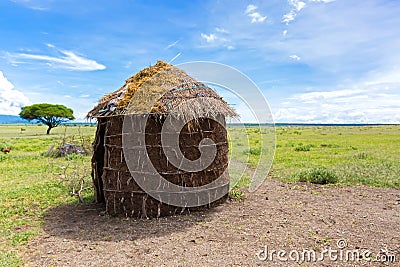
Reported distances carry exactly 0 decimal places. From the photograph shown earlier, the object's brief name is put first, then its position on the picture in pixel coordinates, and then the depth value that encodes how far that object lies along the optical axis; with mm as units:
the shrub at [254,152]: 18172
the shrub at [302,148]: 20000
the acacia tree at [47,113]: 50231
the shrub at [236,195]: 8062
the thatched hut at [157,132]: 6512
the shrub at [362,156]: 15441
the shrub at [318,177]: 10102
